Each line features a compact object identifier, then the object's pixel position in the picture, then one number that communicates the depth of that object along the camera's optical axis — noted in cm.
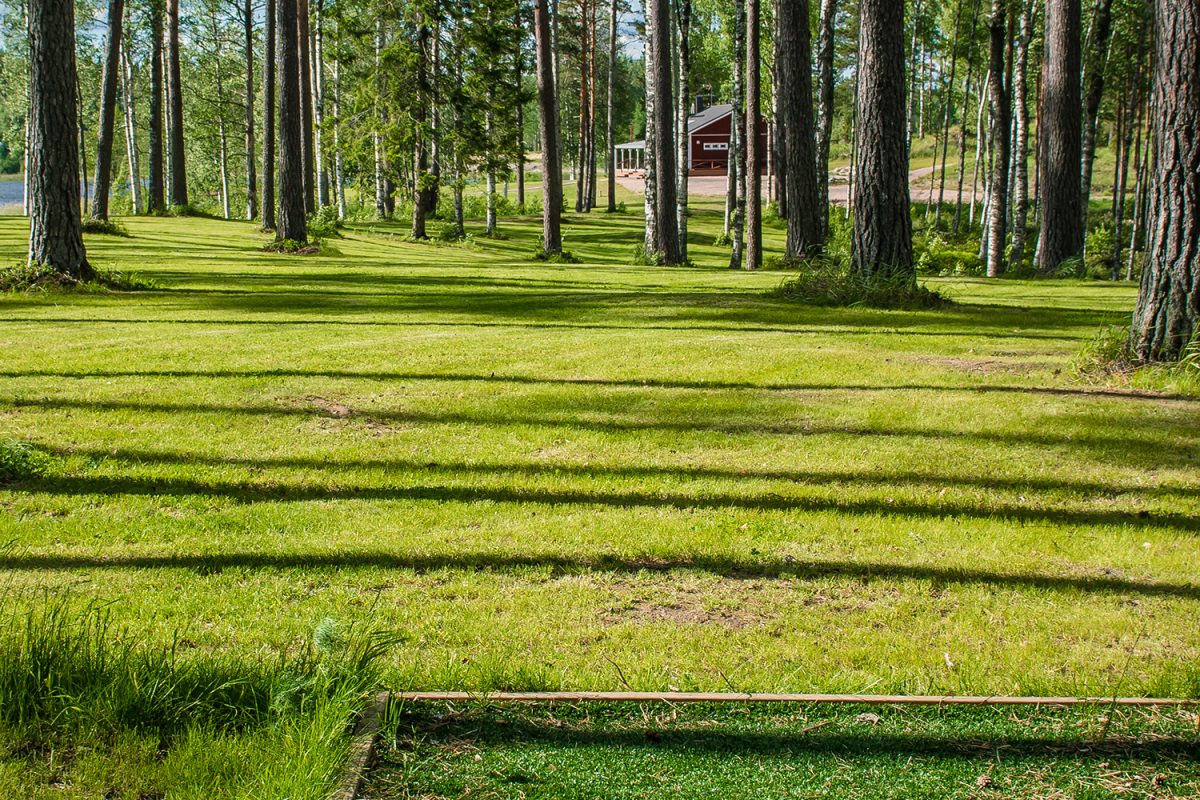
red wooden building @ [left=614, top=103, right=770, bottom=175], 6950
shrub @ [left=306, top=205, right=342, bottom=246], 2450
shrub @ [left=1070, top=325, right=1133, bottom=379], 816
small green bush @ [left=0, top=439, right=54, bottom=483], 571
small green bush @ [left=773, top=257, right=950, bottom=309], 1224
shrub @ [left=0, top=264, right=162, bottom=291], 1246
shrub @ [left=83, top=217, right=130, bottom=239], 2217
